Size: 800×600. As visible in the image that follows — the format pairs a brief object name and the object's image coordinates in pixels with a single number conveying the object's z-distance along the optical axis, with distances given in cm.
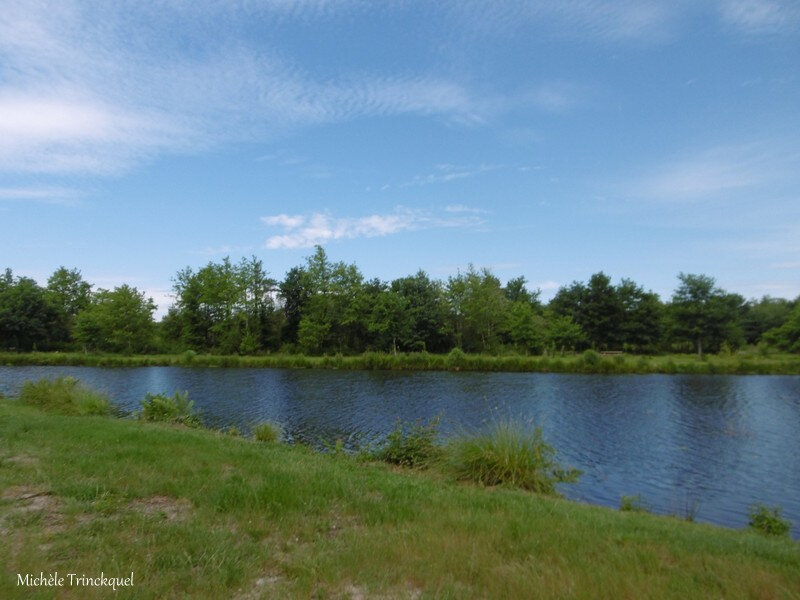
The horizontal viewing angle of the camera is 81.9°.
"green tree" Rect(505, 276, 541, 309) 7673
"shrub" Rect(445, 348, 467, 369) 4580
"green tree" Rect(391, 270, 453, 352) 5881
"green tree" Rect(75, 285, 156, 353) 6209
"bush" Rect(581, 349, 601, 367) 4316
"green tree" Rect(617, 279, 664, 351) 6016
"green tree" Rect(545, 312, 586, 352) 5688
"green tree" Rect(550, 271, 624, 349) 6025
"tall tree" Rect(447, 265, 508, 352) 5762
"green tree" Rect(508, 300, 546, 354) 5578
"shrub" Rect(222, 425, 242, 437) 1585
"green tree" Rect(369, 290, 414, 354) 5631
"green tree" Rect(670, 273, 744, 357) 5281
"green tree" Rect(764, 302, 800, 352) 5028
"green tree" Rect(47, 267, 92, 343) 7269
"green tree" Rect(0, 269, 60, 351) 6372
